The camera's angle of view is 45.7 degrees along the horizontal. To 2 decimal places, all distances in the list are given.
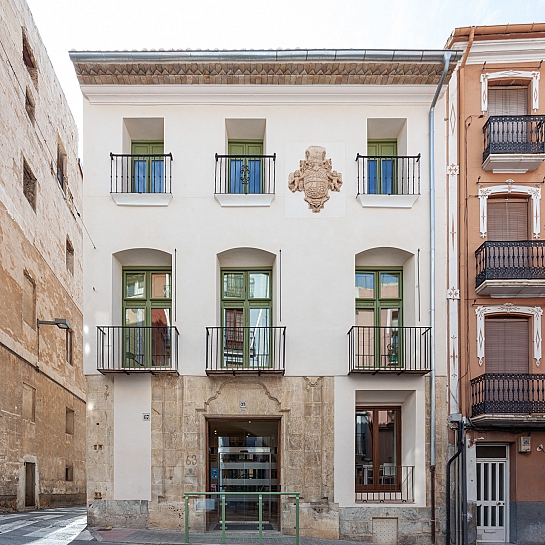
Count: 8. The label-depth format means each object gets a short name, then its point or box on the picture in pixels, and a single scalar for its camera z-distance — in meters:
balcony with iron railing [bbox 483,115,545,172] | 14.62
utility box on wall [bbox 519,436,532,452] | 14.30
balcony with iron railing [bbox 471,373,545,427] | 13.81
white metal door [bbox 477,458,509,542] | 14.50
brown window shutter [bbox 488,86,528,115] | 15.50
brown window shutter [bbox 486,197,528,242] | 15.18
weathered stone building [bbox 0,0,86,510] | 19.34
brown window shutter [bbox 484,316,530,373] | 14.85
